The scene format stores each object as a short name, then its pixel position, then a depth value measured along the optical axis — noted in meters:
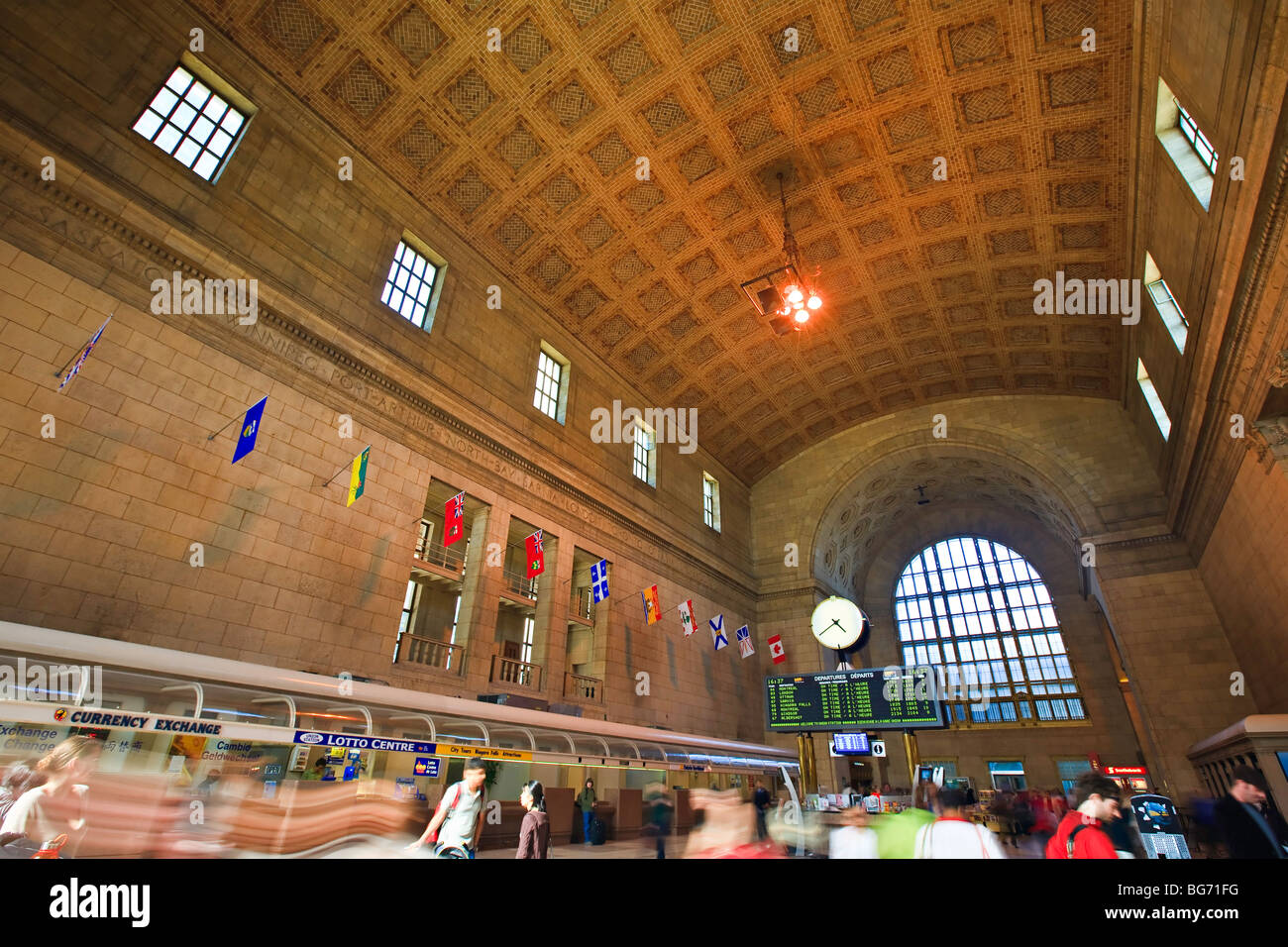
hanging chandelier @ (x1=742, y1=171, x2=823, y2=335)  13.52
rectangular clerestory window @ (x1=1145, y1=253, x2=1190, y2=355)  13.88
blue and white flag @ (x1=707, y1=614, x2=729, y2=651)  19.17
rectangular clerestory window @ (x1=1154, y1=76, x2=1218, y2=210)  10.40
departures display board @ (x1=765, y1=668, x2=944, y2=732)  7.42
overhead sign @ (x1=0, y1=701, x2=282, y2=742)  4.91
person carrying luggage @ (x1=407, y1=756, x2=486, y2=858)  4.84
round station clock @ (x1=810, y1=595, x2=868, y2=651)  8.20
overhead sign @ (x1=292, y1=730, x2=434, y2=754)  6.62
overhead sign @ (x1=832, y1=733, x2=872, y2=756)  7.65
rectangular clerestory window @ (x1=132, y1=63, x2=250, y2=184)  10.83
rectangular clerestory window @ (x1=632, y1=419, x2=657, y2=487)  21.89
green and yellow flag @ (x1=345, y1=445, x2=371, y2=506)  10.59
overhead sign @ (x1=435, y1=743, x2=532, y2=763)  7.95
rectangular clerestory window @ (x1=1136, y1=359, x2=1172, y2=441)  17.23
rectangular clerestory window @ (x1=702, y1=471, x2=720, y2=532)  24.75
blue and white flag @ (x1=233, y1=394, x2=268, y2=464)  9.30
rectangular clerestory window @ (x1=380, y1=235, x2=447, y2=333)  14.51
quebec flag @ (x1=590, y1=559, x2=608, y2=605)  15.09
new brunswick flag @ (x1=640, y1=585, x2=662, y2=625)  17.56
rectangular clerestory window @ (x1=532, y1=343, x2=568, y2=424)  18.28
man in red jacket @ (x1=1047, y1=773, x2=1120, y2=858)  3.14
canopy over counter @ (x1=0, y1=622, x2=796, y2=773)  5.39
